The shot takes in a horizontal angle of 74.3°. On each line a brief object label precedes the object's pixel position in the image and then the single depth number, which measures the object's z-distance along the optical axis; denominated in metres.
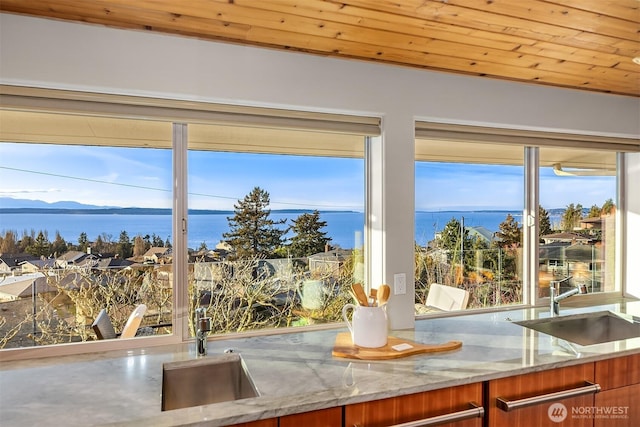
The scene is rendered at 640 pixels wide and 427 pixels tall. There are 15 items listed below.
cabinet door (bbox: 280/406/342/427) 1.30
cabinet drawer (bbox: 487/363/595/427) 1.56
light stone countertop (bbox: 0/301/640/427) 1.26
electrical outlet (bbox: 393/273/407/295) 2.12
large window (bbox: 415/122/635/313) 2.38
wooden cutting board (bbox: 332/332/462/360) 1.68
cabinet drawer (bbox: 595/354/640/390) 1.74
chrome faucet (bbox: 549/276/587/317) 2.30
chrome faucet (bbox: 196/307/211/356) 1.74
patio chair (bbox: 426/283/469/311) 2.40
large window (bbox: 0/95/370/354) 1.74
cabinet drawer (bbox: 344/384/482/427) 1.38
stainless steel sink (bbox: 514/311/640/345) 2.29
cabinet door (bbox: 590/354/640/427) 1.73
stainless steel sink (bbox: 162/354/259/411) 1.63
